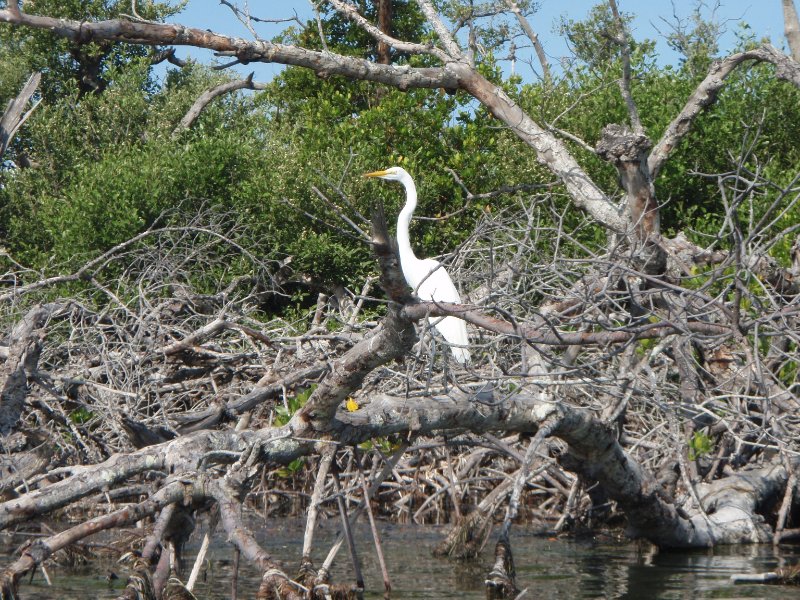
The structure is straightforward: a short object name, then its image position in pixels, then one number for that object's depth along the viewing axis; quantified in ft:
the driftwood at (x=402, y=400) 31.53
